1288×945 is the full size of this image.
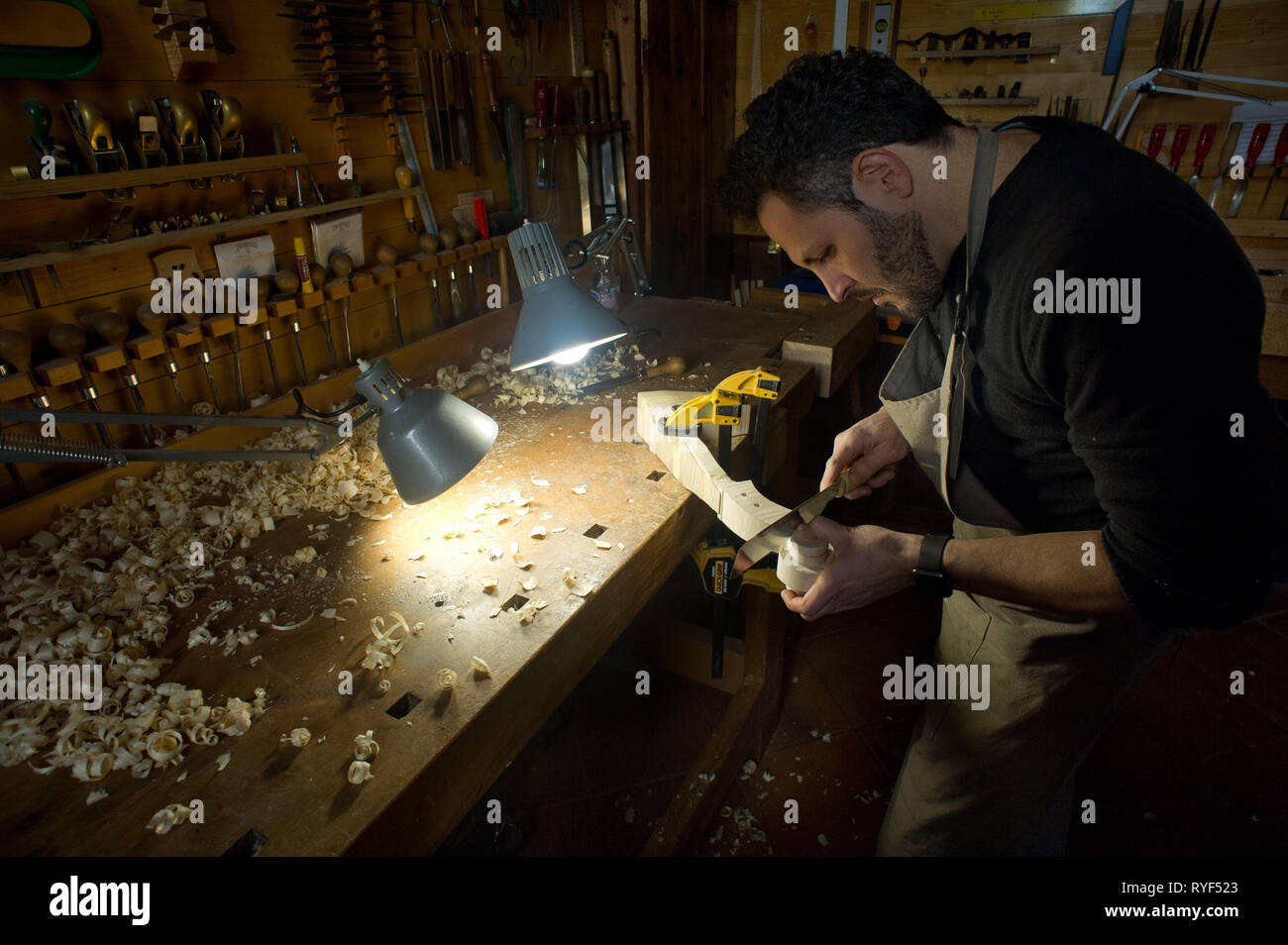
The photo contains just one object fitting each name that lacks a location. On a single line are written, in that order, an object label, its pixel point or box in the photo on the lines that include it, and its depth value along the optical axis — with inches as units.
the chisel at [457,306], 109.0
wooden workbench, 39.4
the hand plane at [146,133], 64.6
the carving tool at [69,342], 63.9
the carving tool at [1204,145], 135.7
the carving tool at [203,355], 73.4
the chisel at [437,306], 105.3
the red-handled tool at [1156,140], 140.8
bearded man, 38.0
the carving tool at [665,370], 97.5
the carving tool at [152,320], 69.7
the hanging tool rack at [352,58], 81.5
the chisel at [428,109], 96.6
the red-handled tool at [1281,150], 131.2
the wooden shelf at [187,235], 59.2
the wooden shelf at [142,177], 56.7
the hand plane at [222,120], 70.2
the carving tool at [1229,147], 135.7
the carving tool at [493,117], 107.1
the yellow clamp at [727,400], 74.8
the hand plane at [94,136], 61.2
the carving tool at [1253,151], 131.9
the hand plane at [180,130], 66.7
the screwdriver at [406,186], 92.6
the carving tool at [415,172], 95.0
